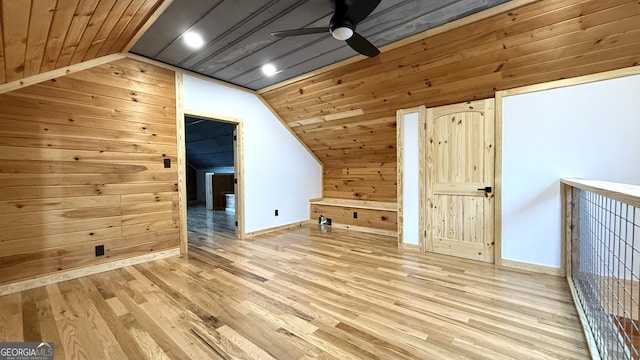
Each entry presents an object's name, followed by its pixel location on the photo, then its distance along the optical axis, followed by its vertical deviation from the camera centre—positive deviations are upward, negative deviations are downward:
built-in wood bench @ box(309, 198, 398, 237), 4.61 -0.74
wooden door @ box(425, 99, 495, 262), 3.19 -0.06
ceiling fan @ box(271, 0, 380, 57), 2.00 +1.27
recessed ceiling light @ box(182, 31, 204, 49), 2.76 +1.51
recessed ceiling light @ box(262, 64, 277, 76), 3.63 +1.53
